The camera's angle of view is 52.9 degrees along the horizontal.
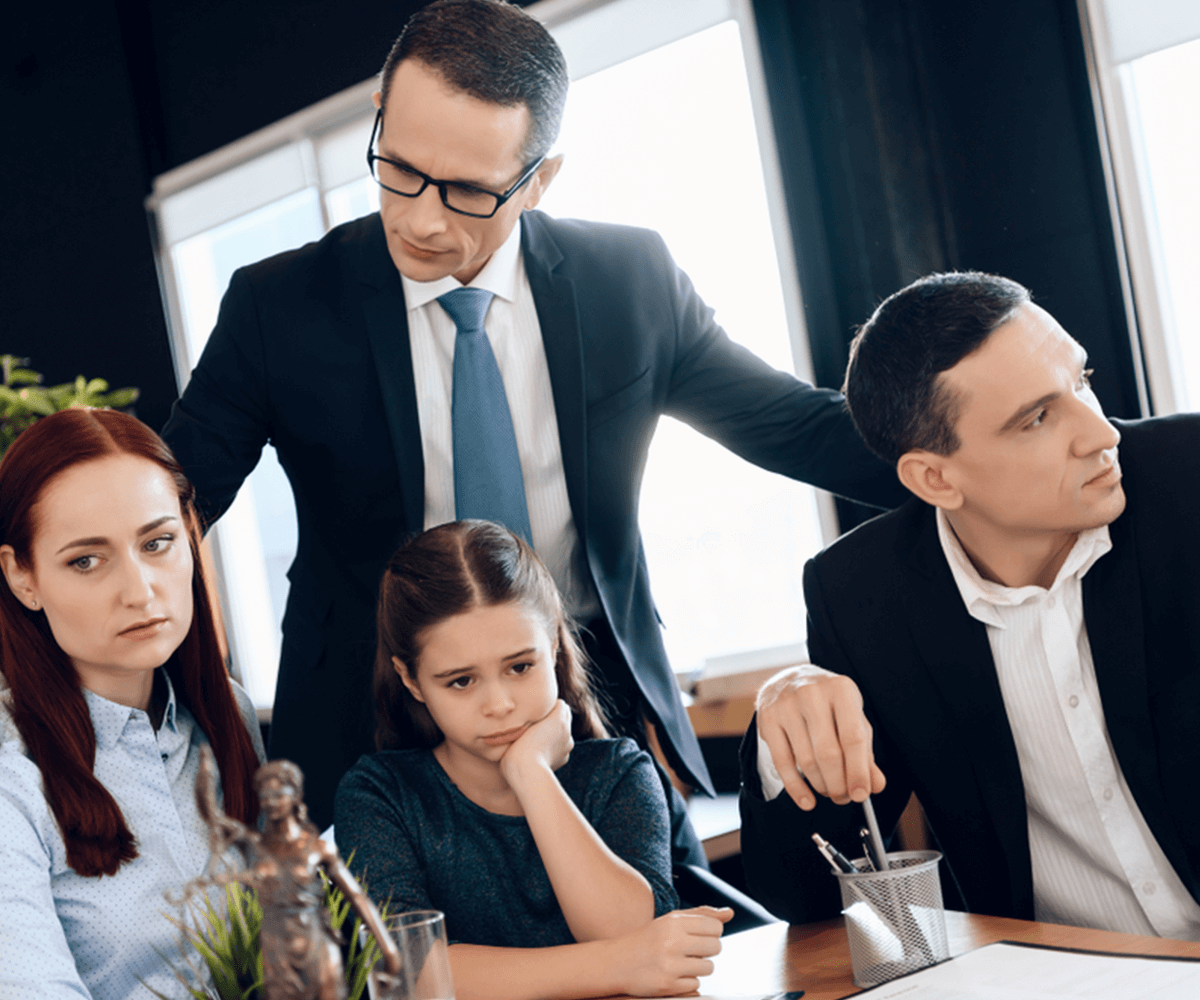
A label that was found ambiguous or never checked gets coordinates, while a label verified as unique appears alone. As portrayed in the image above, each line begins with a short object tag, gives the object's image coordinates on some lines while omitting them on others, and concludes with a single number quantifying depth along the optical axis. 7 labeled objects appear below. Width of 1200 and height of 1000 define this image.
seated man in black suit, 1.41
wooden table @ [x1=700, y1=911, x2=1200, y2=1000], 1.05
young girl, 1.54
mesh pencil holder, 1.05
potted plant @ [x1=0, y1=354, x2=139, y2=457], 3.60
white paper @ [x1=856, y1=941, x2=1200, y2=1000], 0.90
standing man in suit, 1.81
